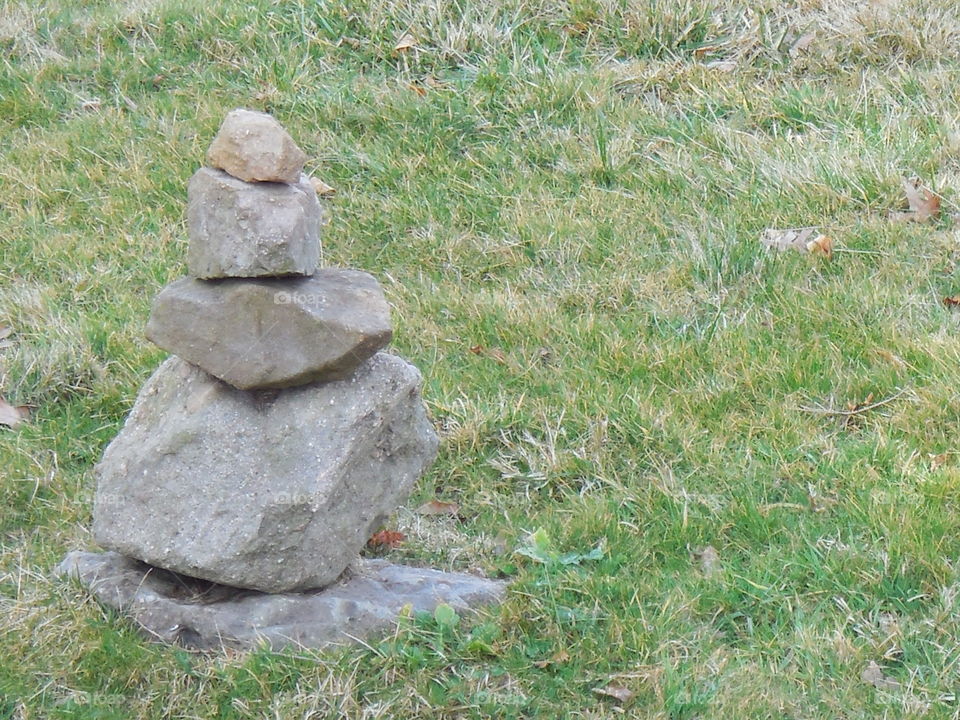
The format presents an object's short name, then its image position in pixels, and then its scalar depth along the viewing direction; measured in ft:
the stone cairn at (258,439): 22.56
